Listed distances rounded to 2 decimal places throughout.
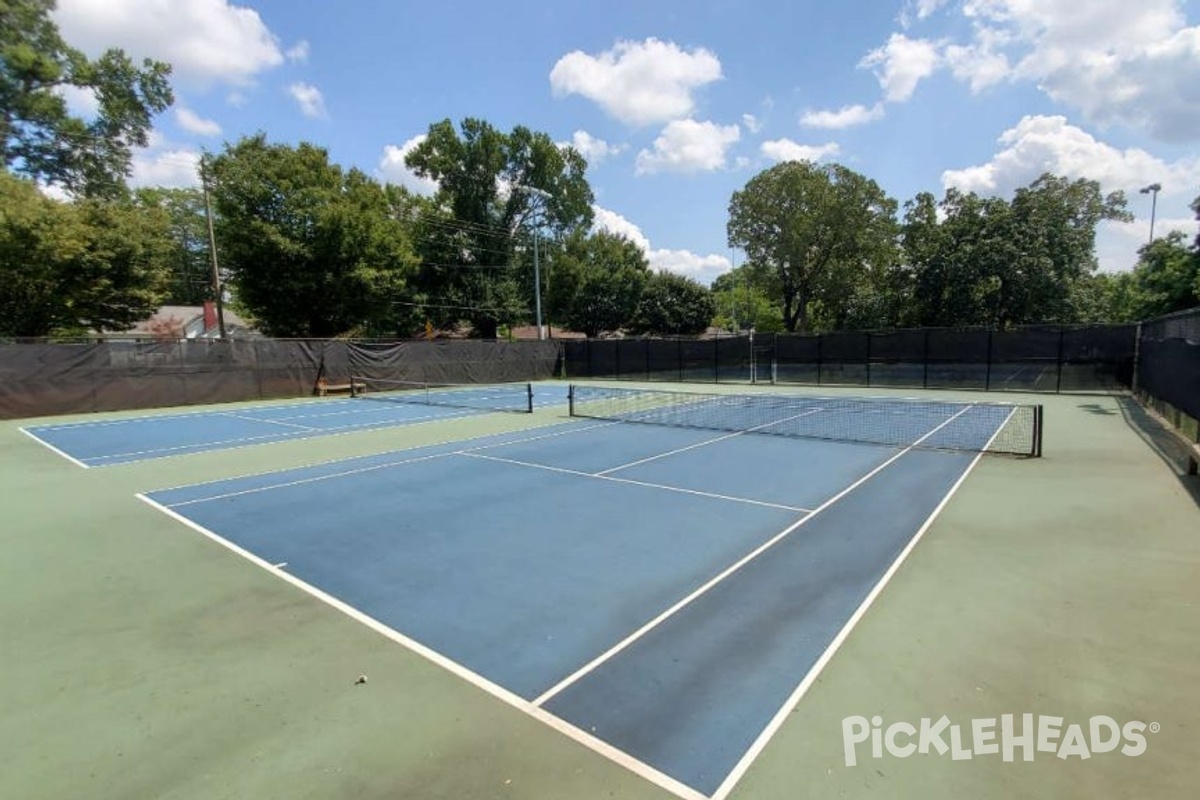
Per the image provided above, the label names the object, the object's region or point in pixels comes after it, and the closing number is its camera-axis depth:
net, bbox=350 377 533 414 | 18.91
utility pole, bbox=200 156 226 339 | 23.67
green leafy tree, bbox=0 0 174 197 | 31.09
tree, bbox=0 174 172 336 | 23.19
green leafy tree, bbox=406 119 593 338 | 41.41
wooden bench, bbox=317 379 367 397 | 22.67
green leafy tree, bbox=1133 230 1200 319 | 23.09
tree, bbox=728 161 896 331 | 37.81
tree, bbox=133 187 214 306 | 50.38
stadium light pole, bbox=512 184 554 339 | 44.34
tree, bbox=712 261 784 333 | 44.34
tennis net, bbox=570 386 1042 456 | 10.82
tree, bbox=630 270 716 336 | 46.19
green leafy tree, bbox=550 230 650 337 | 45.56
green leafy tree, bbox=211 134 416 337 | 28.88
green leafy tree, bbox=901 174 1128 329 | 29.42
